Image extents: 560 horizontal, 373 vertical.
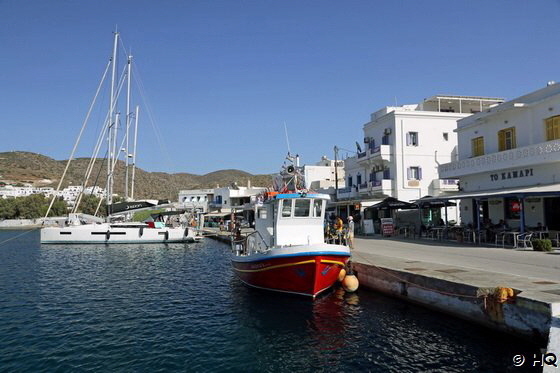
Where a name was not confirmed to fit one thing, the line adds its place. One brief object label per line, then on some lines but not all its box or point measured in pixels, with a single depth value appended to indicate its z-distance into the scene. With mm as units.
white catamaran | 39844
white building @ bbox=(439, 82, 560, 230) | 20938
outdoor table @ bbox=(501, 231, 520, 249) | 20459
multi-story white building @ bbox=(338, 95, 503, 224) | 37812
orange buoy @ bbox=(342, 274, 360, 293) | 16438
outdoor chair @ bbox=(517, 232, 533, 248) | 19953
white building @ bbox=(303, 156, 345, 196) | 57659
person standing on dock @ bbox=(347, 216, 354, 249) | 22656
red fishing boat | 15117
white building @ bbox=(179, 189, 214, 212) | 86681
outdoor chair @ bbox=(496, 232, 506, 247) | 21933
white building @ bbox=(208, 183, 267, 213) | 79062
